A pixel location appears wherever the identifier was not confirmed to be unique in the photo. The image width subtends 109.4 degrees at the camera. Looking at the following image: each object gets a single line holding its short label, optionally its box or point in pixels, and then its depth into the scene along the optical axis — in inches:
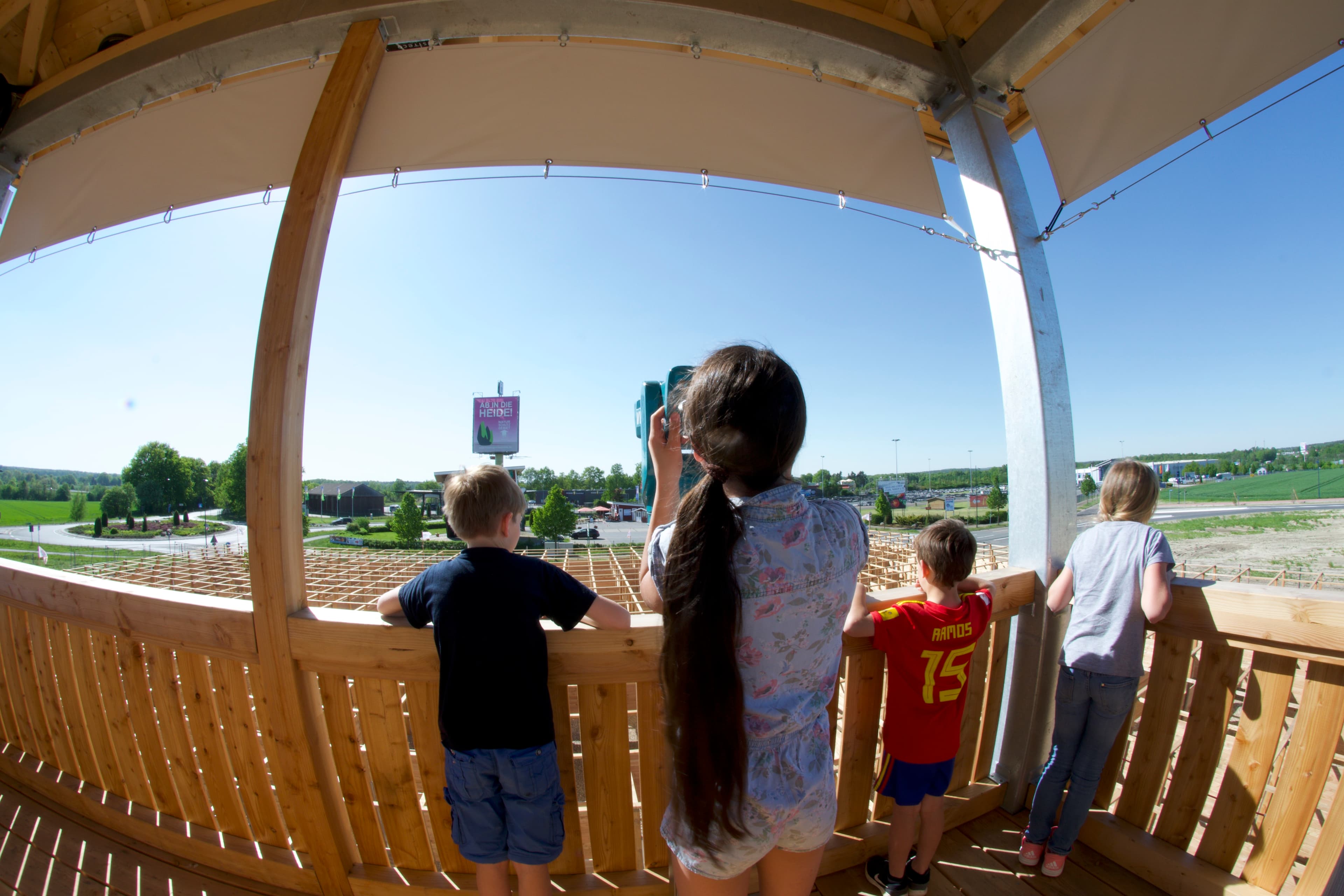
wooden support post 52.2
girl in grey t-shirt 52.7
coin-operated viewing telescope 36.0
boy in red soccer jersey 48.8
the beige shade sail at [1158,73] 56.9
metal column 63.5
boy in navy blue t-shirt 42.1
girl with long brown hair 26.7
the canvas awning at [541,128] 73.0
